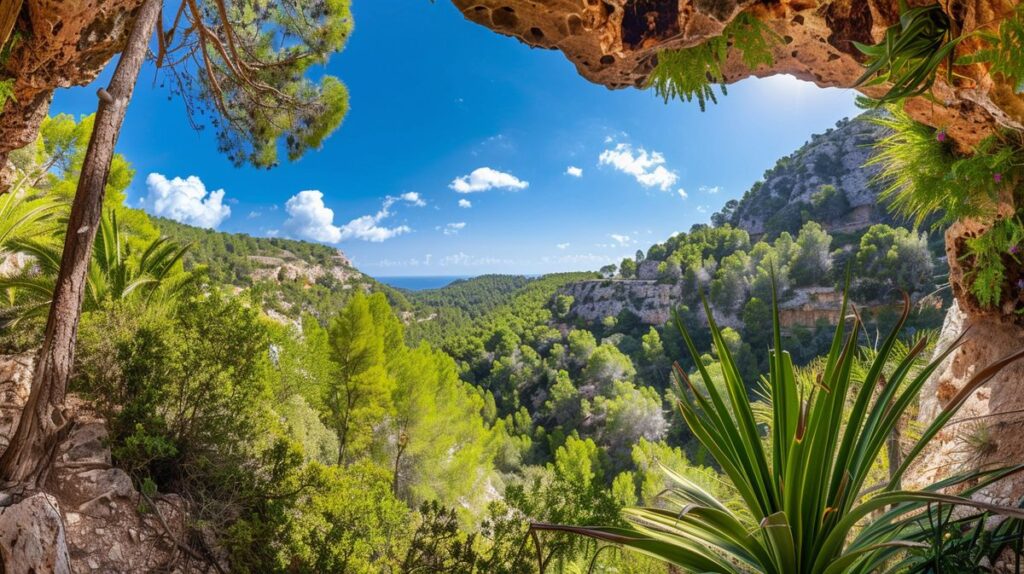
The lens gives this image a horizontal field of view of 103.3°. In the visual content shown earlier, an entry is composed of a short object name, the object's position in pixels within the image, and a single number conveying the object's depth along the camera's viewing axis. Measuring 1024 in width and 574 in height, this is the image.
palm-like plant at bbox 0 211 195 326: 4.37
